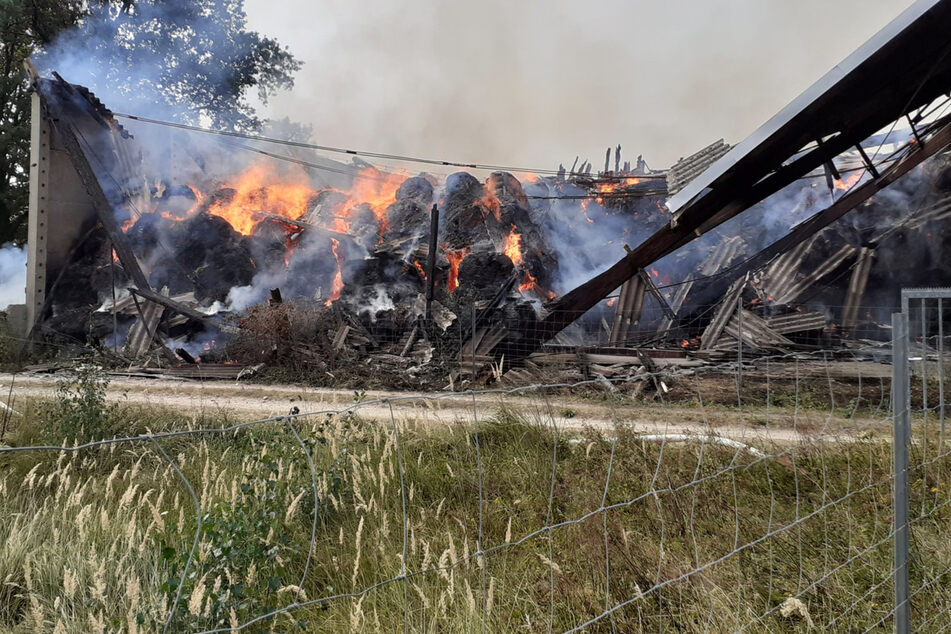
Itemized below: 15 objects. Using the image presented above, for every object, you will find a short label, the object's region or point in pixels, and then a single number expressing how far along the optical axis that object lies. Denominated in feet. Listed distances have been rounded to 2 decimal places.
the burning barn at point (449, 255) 40.75
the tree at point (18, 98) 68.28
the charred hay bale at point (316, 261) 61.36
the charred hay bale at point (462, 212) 62.18
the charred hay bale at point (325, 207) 67.51
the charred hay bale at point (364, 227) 64.13
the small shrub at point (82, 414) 19.42
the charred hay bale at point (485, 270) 56.29
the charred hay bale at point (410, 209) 63.26
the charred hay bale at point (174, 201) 67.92
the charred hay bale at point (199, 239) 63.52
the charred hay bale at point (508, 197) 67.82
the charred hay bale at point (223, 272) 60.70
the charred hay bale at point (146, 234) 63.93
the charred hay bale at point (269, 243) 63.33
